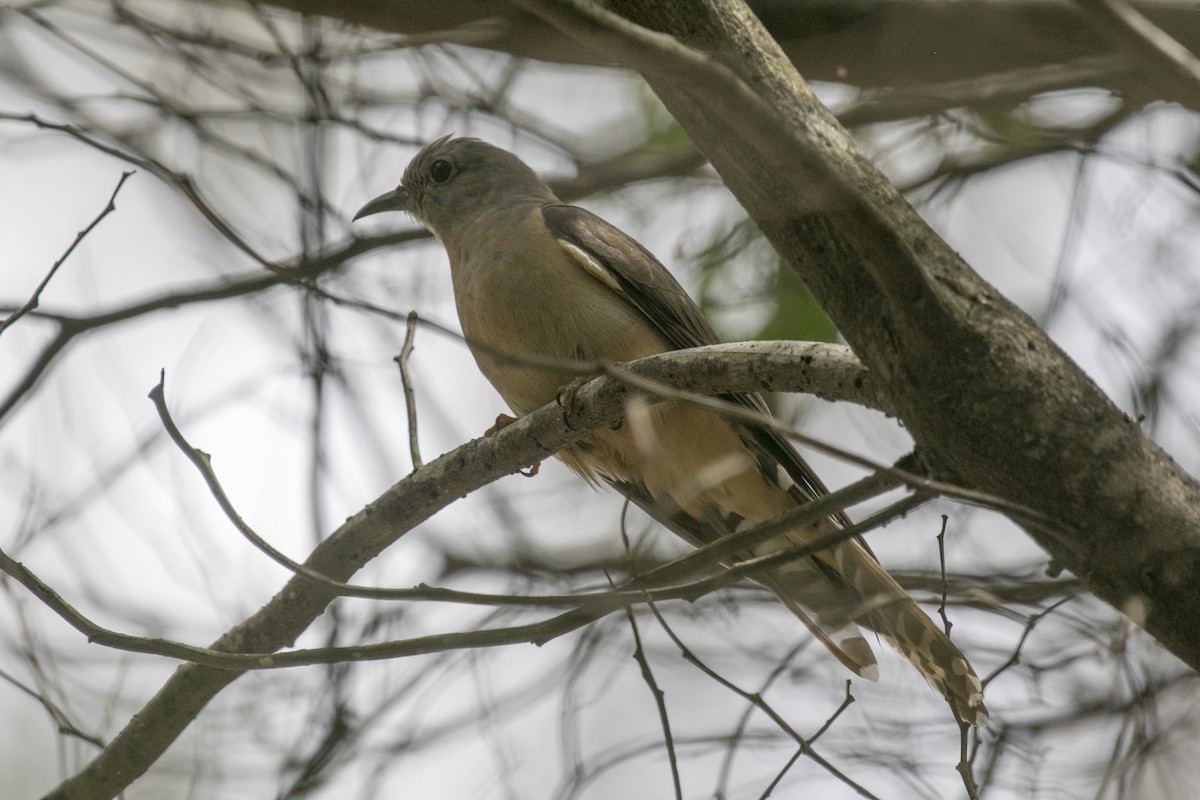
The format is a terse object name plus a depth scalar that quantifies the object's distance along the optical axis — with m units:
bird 7.97
